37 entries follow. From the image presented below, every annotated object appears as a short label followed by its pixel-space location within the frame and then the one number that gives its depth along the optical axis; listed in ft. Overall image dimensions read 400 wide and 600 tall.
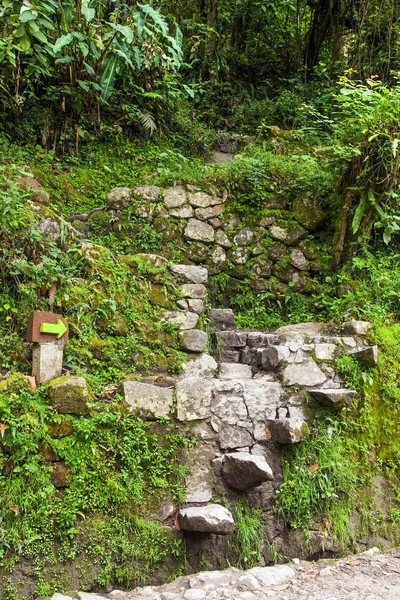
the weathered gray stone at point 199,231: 17.94
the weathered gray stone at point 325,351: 13.21
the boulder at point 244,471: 10.20
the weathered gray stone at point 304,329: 14.84
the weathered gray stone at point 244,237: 18.56
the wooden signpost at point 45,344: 10.43
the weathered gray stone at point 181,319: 13.60
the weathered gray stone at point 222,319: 15.69
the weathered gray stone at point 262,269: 18.22
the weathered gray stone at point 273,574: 9.26
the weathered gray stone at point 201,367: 12.71
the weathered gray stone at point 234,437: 11.35
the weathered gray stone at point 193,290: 14.67
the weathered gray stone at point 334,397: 11.87
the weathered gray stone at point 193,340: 13.21
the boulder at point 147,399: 10.84
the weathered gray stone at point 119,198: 17.79
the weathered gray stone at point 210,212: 18.38
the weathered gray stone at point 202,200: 18.48
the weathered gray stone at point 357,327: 13.82
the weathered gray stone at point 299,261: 18.22
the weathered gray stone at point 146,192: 18.04
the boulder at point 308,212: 18.71
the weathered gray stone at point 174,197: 18.19
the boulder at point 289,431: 11.11
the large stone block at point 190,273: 15.39
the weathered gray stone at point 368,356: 12.87
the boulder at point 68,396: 10.00
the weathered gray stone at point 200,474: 10.44
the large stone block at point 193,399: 11.32
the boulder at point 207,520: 9.42
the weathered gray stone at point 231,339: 14.75
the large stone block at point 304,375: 12.70
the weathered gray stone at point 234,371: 13.57
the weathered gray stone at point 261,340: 14.56
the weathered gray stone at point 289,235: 18.60
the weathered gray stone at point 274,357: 13.16
